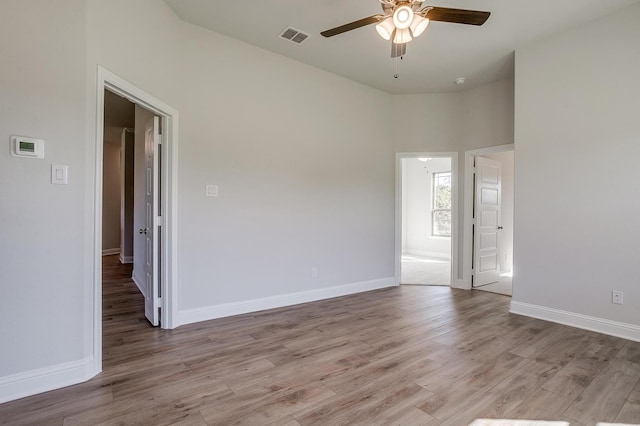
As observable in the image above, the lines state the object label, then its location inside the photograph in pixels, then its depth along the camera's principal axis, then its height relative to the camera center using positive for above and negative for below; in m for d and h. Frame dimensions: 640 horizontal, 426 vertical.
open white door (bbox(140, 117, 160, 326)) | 3.17 -0.14
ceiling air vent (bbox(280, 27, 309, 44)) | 3.38 +1.95
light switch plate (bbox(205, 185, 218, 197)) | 3.38 +0.19
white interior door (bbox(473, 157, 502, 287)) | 4.99 -0.15
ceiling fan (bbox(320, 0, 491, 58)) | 2.15 +1.39
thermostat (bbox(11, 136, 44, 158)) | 1.91 +0.37
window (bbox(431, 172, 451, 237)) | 8.41 +0.16
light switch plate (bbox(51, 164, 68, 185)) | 2.04 +0.22
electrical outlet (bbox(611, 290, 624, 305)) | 3.03 -0.83
